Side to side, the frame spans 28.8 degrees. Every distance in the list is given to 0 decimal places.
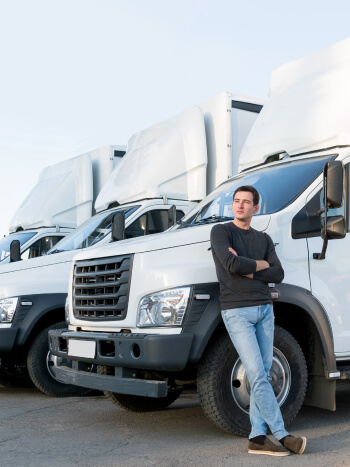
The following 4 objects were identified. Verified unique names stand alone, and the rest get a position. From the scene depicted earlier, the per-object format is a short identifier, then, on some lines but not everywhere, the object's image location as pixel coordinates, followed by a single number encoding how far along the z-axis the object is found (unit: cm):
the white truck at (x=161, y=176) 809
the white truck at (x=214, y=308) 502
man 474
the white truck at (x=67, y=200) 1172
